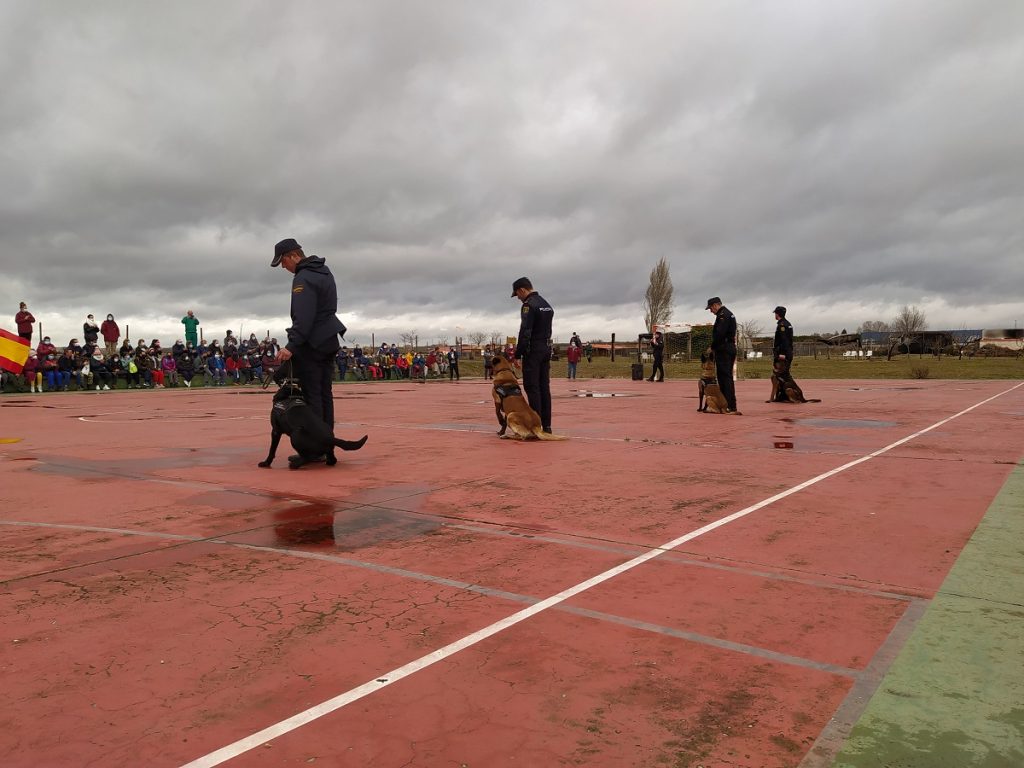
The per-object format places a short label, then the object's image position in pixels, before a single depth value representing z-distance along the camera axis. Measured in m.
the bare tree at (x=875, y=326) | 97.26
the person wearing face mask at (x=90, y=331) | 24.97
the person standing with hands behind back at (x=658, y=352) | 28.75
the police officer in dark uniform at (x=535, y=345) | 9.38
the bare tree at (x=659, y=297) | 81.31
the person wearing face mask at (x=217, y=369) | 27.91
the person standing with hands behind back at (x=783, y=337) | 14.69
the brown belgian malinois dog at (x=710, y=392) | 12.99
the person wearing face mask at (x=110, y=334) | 26.28
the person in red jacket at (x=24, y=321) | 24.03
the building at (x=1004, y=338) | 62.79
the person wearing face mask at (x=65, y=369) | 23.39
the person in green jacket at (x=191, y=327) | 28.34
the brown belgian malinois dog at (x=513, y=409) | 9.12
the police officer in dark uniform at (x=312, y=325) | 7.24
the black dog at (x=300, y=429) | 7.04
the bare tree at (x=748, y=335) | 58.44
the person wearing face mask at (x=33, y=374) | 22.09
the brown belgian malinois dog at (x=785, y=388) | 15.32
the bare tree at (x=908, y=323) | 91.00
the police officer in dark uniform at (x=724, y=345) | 12.83
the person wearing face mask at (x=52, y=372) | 22.98
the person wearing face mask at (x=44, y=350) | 22.97
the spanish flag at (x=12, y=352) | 12.22
